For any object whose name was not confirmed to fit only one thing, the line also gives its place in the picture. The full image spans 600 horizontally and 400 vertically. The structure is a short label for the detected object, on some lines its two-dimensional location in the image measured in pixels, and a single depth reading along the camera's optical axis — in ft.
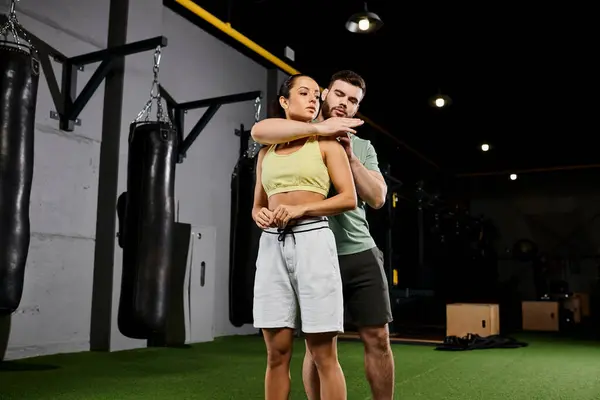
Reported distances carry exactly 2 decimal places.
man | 6.49
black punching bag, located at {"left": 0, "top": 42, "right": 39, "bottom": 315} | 8.85
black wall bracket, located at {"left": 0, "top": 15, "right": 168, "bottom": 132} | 14.94
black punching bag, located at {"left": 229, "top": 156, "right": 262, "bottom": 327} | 14.90
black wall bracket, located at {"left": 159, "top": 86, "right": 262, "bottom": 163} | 18.45
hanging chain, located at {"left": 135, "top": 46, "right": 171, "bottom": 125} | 13.26
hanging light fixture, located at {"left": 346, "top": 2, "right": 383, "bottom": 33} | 17.02
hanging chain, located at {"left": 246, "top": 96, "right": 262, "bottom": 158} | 16.06
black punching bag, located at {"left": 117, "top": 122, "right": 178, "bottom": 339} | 11.14
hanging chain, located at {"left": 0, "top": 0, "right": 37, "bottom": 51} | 10.19
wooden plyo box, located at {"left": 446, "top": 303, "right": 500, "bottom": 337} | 21.11
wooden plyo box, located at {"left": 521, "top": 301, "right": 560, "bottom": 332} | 27.40
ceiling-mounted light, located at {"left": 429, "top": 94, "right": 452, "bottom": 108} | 25.16
